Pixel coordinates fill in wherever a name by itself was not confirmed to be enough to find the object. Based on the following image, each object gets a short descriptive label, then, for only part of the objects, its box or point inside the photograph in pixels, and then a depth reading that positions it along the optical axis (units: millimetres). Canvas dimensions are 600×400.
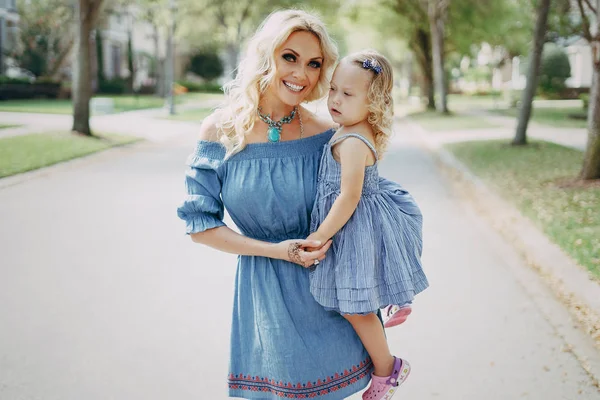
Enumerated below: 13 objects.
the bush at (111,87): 45281
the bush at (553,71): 38906
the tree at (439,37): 29453
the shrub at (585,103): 28297
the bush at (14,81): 31672
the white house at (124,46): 50762
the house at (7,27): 37125
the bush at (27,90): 31847
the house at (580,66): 50469
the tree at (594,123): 9953
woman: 2473
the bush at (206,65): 61406
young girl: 2377
